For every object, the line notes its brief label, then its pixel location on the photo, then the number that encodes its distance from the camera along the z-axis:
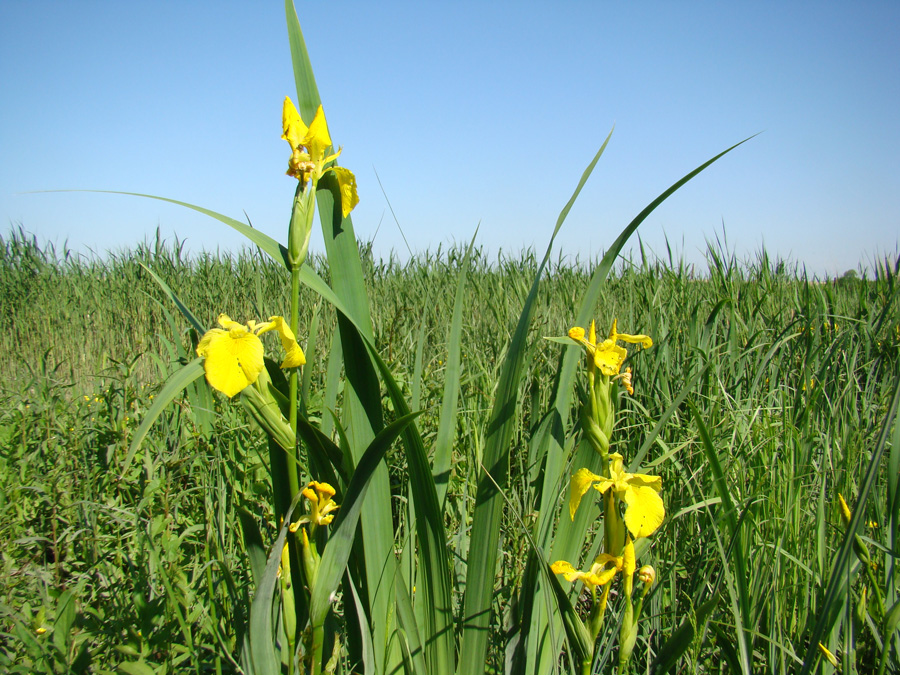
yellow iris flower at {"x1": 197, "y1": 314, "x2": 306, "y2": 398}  0.64
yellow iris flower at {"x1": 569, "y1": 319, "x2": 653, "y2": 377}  0.72
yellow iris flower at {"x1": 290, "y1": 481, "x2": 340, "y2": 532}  0.75
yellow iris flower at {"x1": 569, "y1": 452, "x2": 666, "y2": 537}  0.62
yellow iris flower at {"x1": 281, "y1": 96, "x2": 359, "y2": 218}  0.73
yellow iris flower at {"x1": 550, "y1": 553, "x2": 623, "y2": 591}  0.66
